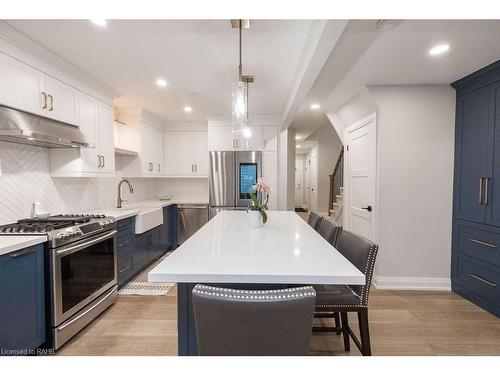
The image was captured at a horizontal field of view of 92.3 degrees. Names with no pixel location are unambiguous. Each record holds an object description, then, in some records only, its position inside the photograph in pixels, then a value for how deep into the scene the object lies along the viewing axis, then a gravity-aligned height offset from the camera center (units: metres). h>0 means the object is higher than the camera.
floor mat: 2.76 -1.29
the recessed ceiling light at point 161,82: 2.78 +1.16
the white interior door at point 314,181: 7.70 -0.01
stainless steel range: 1.77 -0.73
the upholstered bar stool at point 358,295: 1.40 -0.70
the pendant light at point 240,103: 1.83 +0.61
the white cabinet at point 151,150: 4.02 +0.55
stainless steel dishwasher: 4.29 -0.68
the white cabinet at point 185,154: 4.73 +0.53
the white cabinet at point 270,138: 4.32 +0.77
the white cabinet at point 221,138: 4.36 +0.77
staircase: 5.43 -0.05
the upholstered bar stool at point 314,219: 2.36 -0.40
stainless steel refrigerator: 4.18 +0.05
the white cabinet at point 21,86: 1.80 +0.76
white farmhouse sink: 3.10 -0.52
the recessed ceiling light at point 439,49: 1.97 +1.11
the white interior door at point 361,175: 3.02 +0.07
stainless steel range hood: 1.74 +0.41
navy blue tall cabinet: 2.30 -0.10
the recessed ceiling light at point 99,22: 1.72 +1.14
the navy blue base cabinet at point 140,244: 2.81 -0.89
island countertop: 1.04 -0.41
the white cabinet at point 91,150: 2.52 +0.34
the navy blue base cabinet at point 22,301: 1.46 -0.79
